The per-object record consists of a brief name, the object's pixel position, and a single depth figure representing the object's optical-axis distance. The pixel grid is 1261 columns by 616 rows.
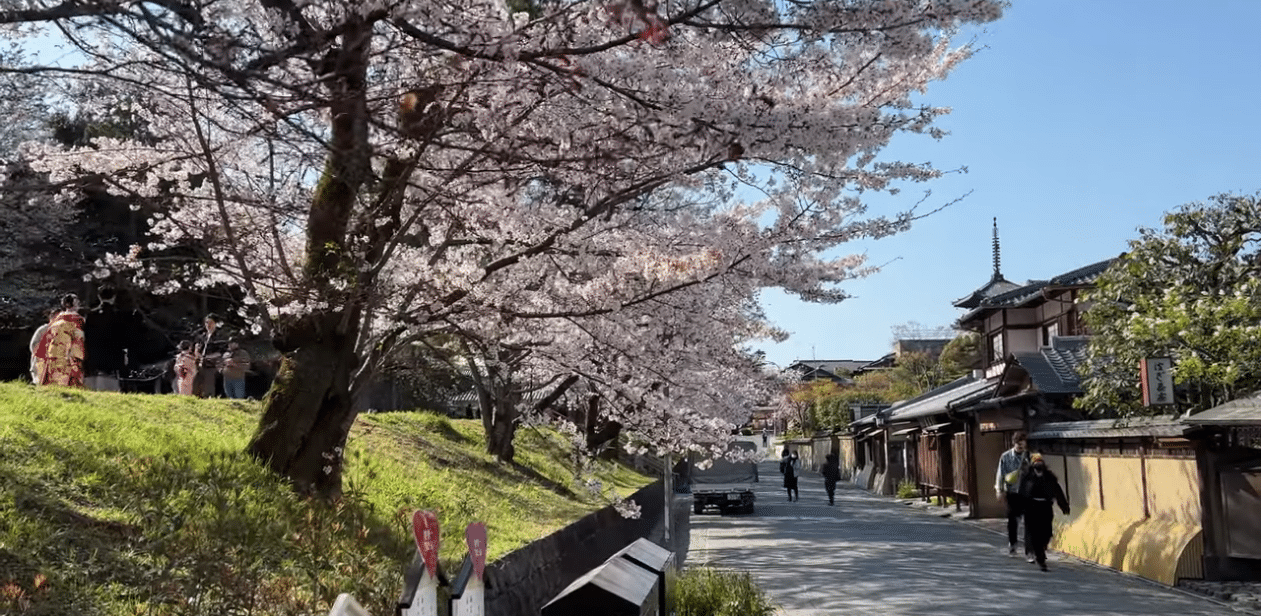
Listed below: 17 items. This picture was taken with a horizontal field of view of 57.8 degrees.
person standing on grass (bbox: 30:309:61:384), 16.35
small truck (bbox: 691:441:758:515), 35.22
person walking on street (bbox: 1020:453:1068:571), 16.47
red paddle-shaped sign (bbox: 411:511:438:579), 5.67
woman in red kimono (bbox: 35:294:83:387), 15.68
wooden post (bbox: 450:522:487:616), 6.04
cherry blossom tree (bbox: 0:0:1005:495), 6.95
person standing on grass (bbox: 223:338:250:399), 20.77
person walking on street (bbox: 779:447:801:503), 40.53
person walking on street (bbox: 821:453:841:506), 38.12
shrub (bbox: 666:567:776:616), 10.96
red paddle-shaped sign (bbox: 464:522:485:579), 6.27
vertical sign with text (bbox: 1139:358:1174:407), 17.05
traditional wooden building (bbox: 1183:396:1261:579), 14.45
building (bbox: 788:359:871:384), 105.72
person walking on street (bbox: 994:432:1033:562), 17.69
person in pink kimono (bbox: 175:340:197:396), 19.14
